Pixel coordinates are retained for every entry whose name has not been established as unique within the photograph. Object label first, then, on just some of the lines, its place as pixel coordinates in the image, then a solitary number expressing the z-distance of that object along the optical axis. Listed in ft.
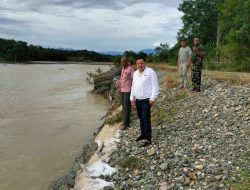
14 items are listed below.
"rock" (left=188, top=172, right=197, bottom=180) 12.14
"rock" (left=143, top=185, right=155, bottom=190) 12.04
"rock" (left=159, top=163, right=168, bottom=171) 13.04
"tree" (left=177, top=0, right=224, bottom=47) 89.99
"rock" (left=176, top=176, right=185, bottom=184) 12.11
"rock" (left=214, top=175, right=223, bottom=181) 11.80
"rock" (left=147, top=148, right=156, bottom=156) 14.55
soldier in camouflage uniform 22.61
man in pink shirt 18.51
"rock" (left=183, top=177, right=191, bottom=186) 11.95
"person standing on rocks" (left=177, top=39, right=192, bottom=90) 23.88
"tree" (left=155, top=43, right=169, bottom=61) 98.02
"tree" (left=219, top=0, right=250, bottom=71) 48.40
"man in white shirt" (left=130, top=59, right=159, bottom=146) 15.06
